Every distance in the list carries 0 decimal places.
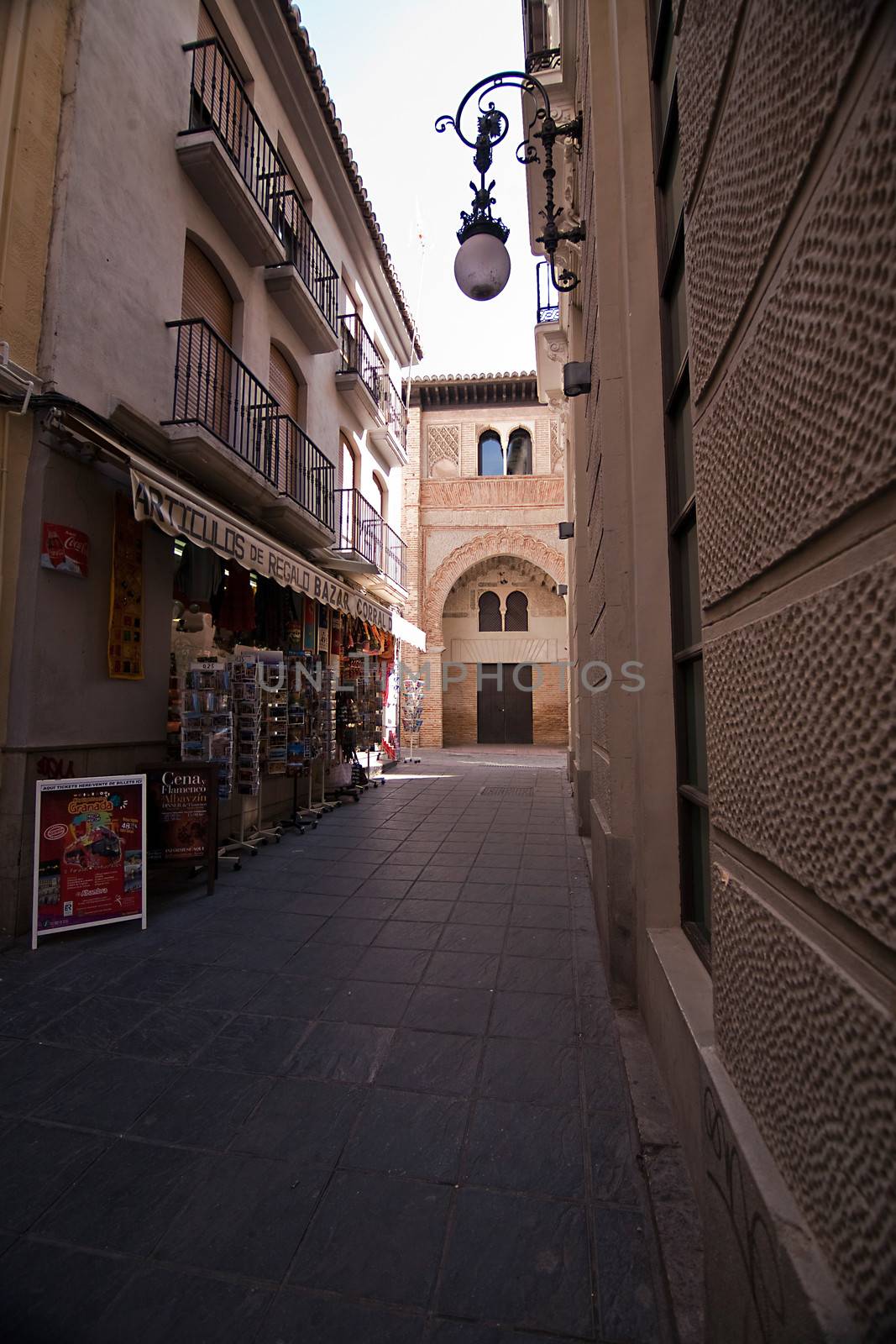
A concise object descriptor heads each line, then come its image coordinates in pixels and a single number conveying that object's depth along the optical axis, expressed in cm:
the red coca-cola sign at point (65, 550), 432
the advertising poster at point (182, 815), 495
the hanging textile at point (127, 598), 494
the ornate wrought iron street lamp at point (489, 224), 419
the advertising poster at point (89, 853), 401
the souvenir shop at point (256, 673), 548
